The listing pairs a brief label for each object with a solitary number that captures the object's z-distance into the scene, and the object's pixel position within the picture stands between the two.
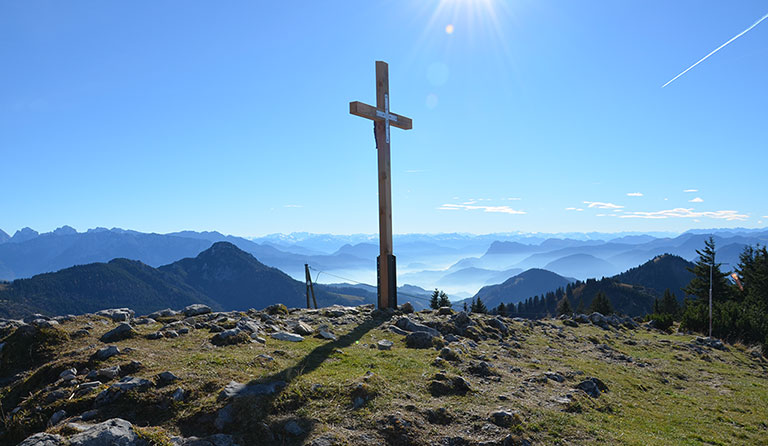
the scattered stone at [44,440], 4.93
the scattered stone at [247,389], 6.60
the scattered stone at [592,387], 9.45
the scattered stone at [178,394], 6.54
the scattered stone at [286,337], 11.13
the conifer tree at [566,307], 72.68
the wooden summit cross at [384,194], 15.98
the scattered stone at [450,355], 10.33
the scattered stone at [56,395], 6.60
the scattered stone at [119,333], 9.66
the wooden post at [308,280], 22.57
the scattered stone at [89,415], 6.07
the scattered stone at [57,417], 6.03
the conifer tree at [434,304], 36.28
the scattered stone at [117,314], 12.51
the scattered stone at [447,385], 7.95
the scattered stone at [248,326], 11.06
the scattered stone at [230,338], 9.95
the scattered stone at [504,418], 6.83
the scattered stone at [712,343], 20.34
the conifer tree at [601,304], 68.46
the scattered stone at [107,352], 8.07
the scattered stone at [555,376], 9.96
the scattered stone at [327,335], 11.72
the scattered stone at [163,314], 13.60
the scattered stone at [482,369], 9.61
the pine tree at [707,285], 56.78
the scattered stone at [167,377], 7.05
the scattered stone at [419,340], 11.62
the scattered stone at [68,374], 7.28
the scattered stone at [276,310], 15.55
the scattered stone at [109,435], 5.03
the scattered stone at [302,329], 12.16
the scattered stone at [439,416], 6.75
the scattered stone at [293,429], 5.90
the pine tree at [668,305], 66.93
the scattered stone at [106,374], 7.29
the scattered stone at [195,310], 14.17
